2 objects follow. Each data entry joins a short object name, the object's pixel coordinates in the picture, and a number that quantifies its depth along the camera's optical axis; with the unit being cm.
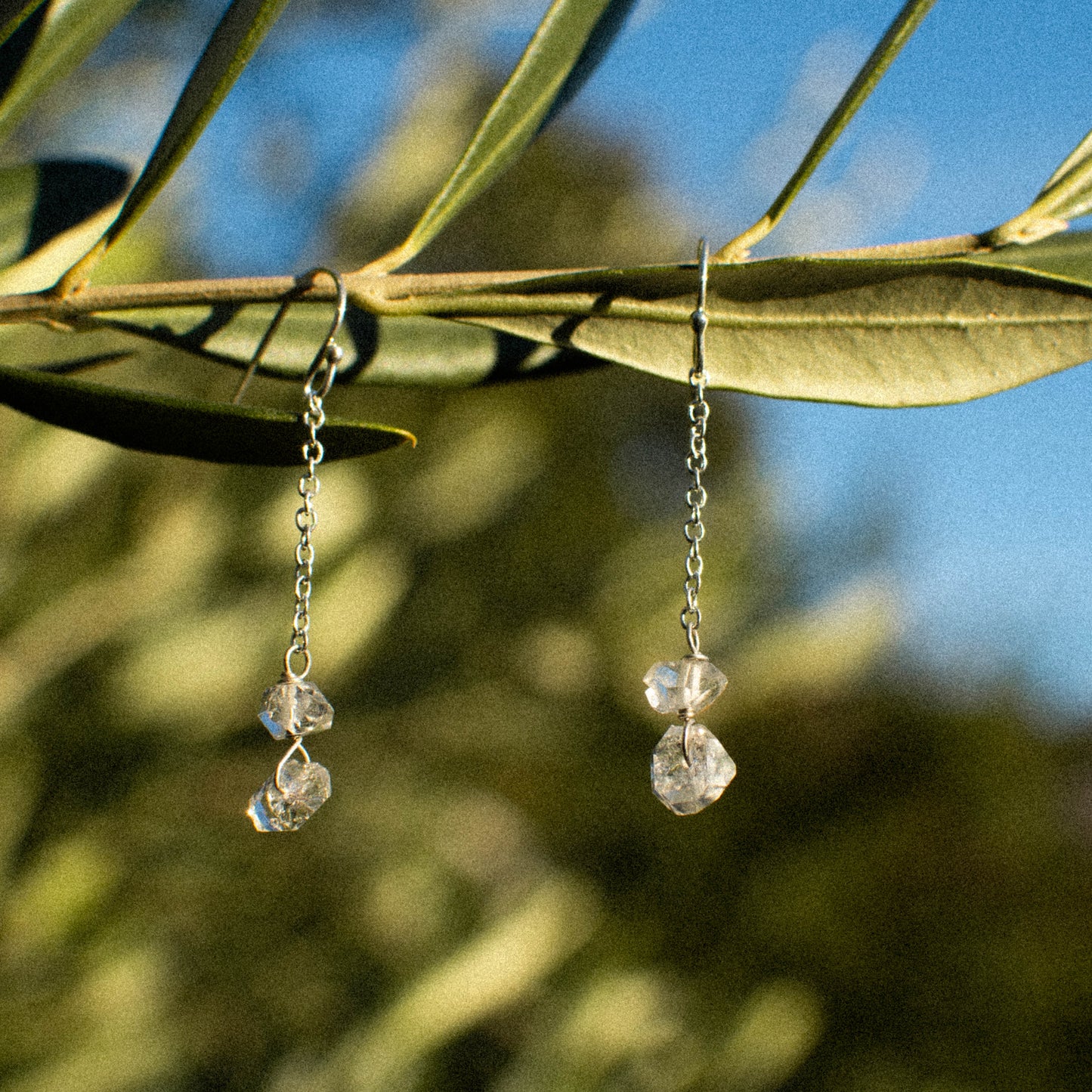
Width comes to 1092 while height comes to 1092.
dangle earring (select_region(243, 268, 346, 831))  31
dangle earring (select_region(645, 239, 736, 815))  31
